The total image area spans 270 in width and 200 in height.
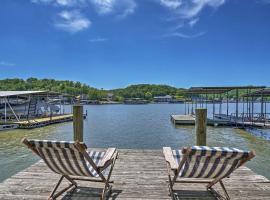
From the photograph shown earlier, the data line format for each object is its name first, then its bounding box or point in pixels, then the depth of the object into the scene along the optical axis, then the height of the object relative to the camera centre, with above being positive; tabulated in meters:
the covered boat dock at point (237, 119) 13.49 -1.87
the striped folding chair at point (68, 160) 2.08 -0.86
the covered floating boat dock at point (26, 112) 14.34 -1.92
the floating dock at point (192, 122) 14.80 -2.18
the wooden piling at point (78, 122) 3.82 -0.60
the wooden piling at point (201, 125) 3.66 -0.61
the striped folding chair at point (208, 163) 2.02 -0.86
